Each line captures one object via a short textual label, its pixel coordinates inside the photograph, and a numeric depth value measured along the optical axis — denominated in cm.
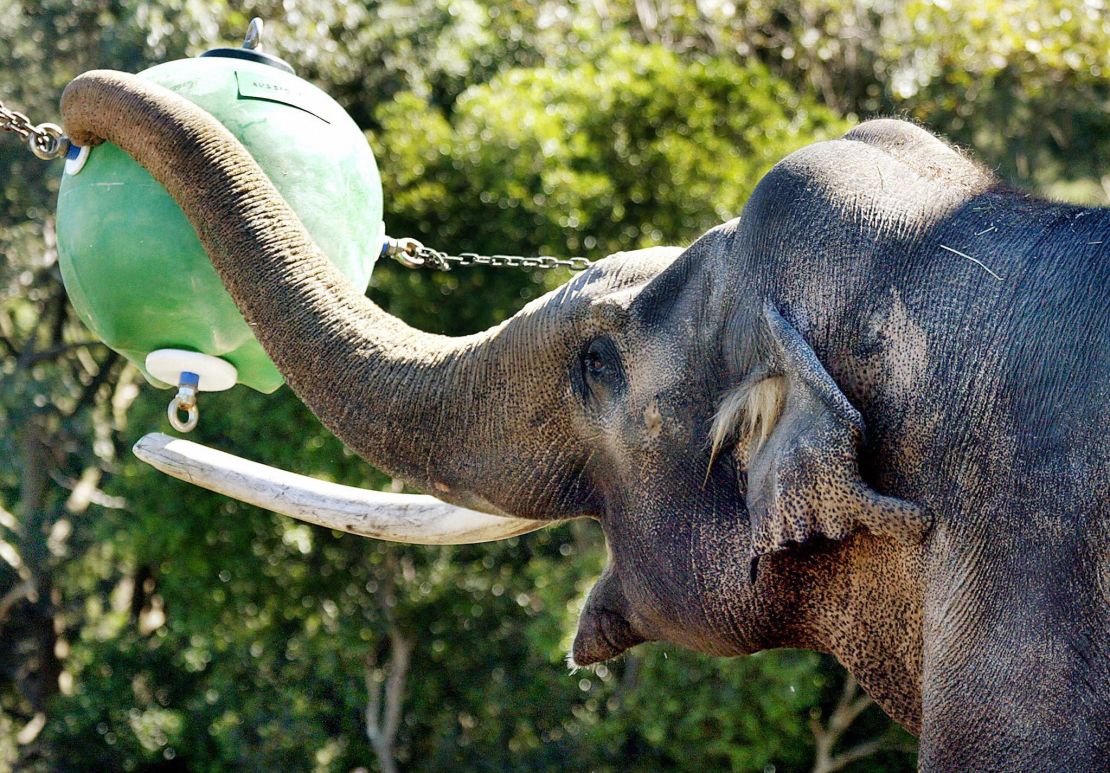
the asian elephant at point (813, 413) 401
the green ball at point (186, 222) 605
